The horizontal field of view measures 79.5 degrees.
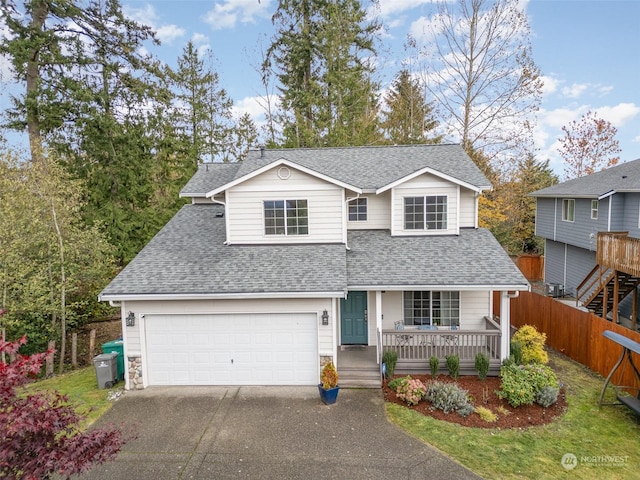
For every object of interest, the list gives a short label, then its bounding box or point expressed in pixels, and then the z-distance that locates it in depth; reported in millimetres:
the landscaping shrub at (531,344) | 10969
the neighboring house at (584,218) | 16969
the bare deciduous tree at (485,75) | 21594
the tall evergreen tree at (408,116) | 27703
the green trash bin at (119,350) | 11463
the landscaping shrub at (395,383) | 10086
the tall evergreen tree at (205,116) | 25859
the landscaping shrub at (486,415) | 8820
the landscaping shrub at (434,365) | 10578
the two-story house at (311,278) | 10516
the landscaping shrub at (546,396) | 9383
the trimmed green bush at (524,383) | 9344
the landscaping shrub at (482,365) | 10445
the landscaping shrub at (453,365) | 10594
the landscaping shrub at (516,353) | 10781
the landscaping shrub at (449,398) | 9059
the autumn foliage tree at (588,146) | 30766
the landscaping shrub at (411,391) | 9398
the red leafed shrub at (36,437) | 4508
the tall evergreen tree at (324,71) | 24505
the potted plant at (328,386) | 9492
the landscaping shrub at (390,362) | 10672
